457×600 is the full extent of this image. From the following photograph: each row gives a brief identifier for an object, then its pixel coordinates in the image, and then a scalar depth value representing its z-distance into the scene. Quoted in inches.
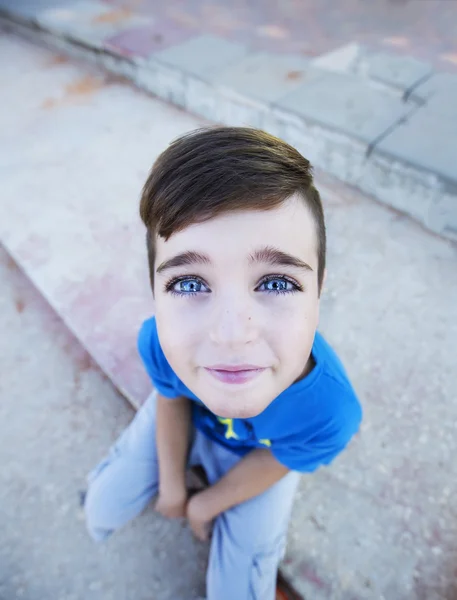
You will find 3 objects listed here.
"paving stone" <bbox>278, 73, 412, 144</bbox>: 64.7
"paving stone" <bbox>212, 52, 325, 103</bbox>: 74.7
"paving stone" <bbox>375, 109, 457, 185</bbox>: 57.0
